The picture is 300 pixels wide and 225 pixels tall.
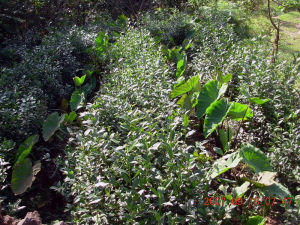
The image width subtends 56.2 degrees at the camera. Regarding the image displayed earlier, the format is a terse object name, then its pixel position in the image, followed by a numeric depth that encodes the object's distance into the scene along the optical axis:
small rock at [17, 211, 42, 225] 1.77
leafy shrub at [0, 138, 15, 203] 2.21
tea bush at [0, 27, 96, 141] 2.72
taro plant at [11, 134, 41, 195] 2.29
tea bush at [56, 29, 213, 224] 1.84
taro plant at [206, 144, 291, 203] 2.04
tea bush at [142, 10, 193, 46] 5.22
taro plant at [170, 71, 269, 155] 2.49
